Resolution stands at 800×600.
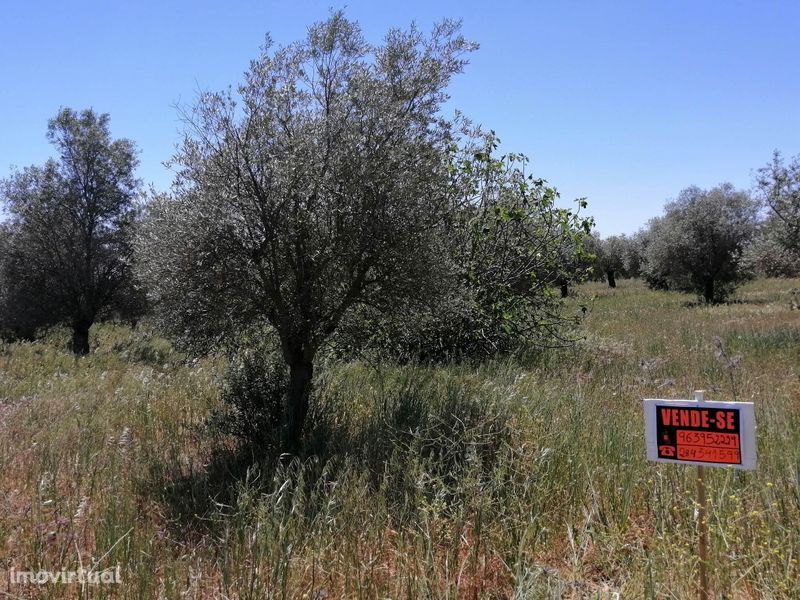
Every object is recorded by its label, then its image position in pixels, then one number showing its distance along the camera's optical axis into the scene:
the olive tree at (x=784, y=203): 15.57
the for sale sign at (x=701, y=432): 2.85
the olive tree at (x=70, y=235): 18.30
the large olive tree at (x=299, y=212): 5.68
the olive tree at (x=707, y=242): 30.75
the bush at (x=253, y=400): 6.44
